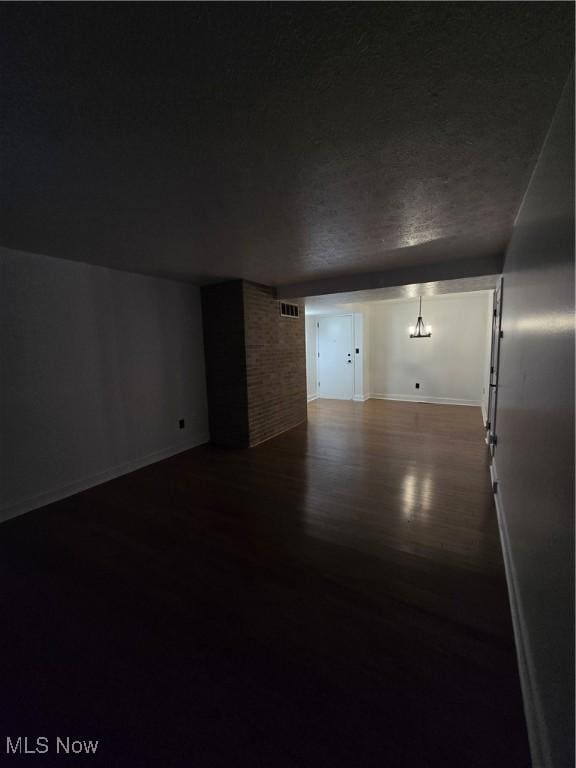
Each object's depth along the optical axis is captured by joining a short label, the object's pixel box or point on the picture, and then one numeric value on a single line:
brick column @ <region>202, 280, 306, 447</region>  4.30
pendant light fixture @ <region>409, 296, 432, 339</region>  6.18
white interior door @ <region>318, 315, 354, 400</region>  7.36
